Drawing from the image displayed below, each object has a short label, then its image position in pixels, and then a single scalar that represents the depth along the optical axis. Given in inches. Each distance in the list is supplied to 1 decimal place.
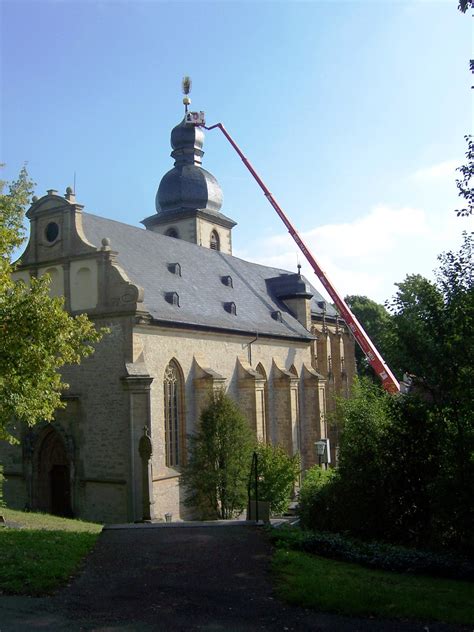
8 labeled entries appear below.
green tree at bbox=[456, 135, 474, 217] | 454.0
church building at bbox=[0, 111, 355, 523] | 934.4
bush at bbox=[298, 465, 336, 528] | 662.5
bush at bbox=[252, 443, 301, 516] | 979.3
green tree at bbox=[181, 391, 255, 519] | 934.4
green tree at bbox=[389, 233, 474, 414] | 486.6
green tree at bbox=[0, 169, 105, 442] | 567.8
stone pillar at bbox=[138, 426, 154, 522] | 850.1
